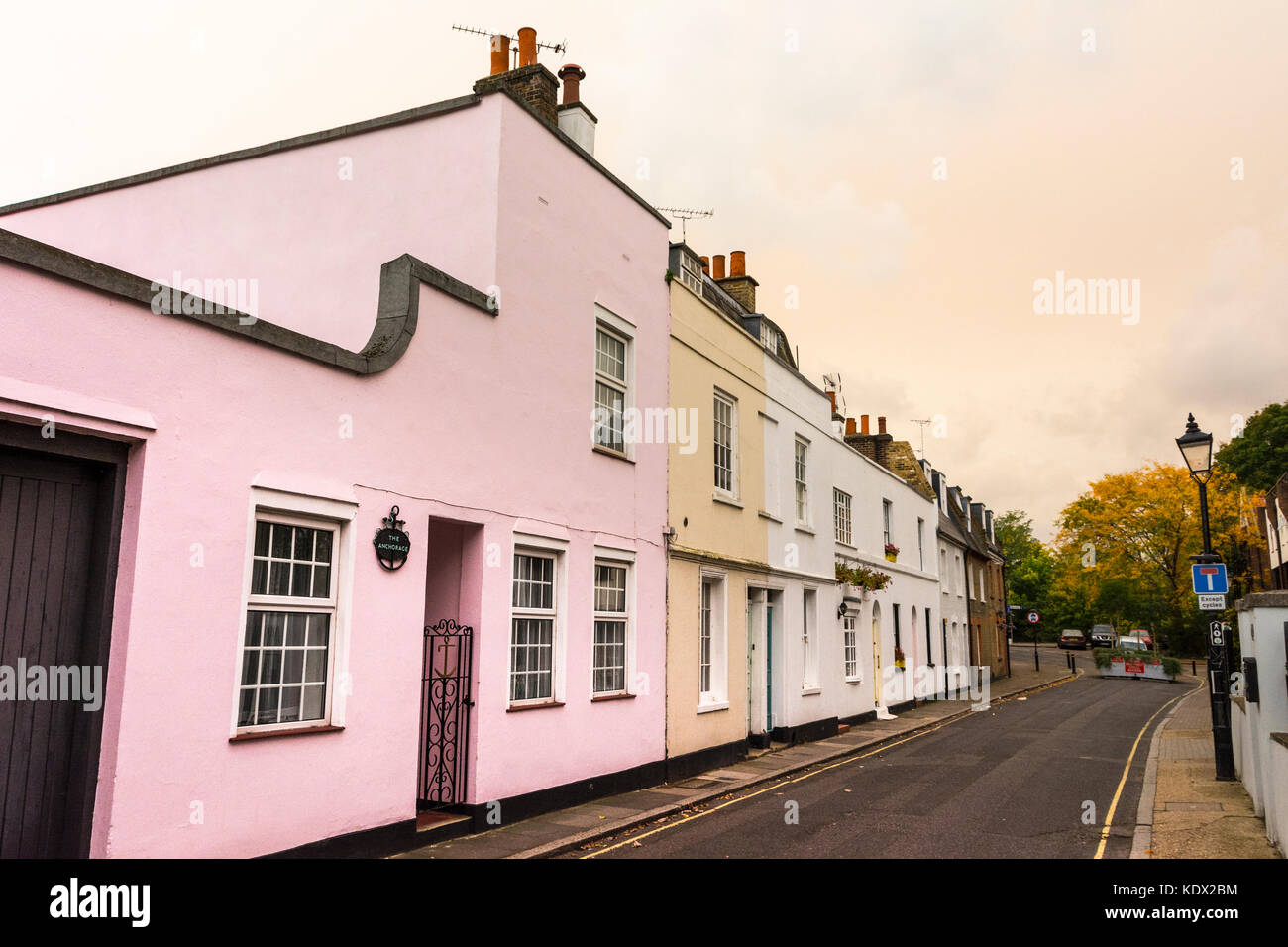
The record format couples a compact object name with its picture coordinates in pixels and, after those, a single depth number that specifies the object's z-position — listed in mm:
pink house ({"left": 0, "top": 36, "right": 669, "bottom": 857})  6008
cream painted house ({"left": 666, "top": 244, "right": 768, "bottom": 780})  13844
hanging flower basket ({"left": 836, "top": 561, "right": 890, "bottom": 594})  20734
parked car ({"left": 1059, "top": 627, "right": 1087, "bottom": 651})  63875
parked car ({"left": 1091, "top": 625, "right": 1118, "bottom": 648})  62719
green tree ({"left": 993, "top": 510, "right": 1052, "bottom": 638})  87500
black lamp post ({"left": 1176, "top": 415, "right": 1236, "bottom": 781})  13062
